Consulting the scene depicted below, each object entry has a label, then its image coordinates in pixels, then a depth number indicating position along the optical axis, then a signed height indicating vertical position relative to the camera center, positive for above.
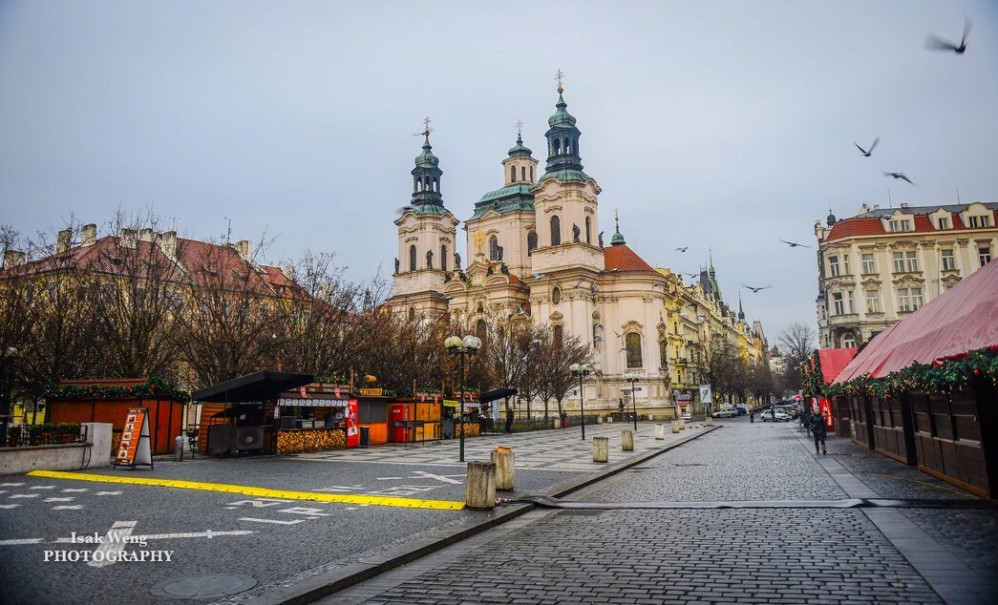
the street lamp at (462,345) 22.34 +2.00
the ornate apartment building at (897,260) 58.12 +11.78
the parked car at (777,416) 62.69 -2.00
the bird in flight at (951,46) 6.53 +3.45
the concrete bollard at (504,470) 13.37 -1.38
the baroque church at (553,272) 70.94 +15.24
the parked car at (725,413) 80.12 -1.97
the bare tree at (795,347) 89.45 +6.84
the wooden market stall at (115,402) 21.52 +0.32
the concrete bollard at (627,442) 24.77 -1.61
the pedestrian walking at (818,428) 22.75 -1.17
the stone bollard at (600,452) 20.05 -1.58
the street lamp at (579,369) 35.91 +1.71
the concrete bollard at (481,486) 11.22 -1.42
